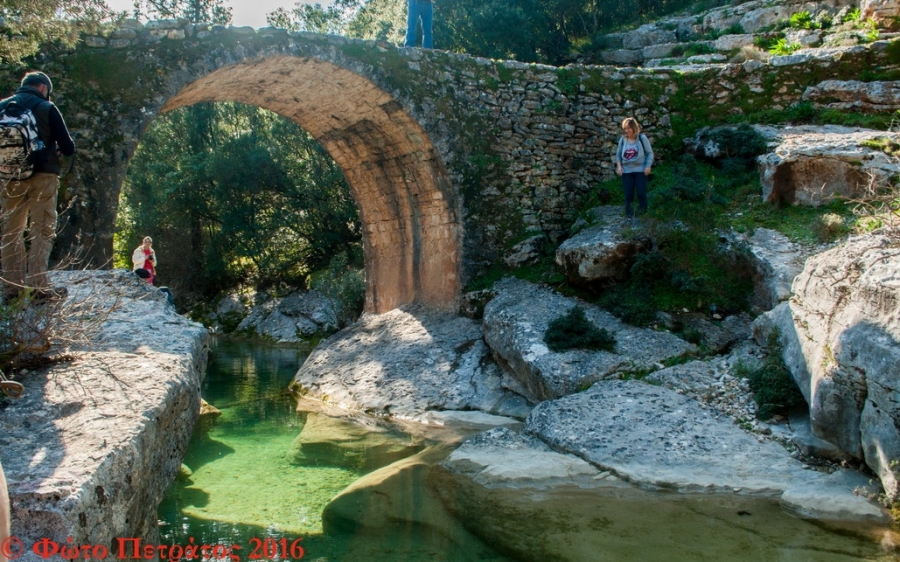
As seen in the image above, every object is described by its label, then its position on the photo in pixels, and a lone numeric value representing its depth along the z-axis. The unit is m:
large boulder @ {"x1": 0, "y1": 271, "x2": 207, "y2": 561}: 2.75
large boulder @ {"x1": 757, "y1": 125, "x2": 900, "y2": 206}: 8.06
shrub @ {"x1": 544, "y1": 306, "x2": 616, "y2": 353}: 7.57
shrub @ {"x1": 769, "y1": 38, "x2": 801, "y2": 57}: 12.88
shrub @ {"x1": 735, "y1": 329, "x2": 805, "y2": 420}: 5.91
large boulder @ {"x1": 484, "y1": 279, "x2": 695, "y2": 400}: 7.17
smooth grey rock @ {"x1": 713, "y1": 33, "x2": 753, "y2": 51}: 16.58
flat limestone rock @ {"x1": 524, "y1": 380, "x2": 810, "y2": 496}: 5.11
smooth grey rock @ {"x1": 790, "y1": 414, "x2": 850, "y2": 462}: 5.19
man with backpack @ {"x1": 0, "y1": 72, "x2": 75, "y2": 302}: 4.96
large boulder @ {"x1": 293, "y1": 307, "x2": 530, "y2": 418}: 8.16
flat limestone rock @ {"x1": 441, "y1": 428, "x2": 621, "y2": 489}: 5.31
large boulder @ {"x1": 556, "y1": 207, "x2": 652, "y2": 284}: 8.48
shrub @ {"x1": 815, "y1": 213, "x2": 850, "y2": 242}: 7.74
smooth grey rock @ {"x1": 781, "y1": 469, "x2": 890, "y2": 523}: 4.43
